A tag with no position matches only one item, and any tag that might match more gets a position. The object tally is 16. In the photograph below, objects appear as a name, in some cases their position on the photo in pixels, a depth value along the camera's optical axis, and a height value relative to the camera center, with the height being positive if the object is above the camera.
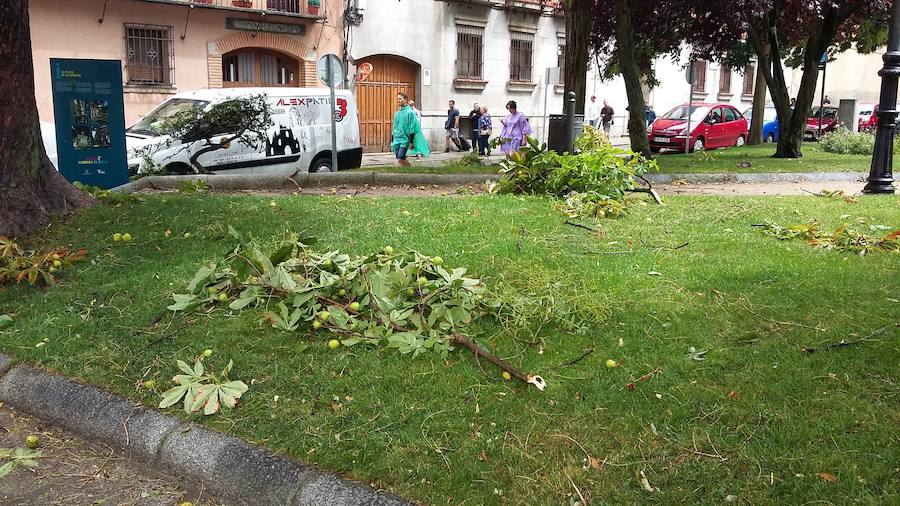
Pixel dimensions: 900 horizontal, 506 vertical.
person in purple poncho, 16.36 -0.04
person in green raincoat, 17.03 -0.24
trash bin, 11.95 -0.16
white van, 13.15 -0.32
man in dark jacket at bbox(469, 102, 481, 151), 26.69 +0.11
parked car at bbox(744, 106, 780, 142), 35.22 -0.16
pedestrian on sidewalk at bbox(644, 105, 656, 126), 35.16 +0.40
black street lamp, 10.07 +0.06
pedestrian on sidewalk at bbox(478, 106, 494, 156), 26.02 -0.22
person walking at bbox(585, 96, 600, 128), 33.66 +0.47
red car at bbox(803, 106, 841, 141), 35.75 +0.17
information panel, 9.98 +0.02
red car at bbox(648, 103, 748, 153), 27.17 -0.13
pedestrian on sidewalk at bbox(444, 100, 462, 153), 26.70 +0.00
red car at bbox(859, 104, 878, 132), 35.12 +0.22
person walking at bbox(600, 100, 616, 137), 32.08 +0.36
